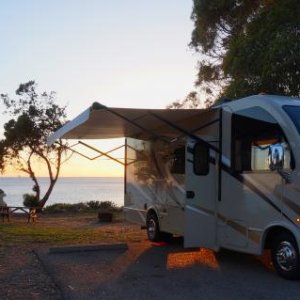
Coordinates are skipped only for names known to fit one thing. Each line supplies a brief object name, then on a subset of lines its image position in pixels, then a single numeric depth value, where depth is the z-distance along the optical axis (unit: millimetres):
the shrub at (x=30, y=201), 16817
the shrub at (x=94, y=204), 17501
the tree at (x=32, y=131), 17460
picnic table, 13528
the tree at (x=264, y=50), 9941
